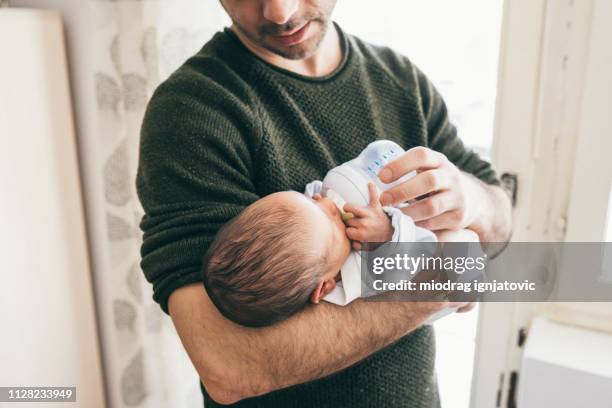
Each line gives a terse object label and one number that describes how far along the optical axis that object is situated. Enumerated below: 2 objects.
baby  0.58
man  0.65
